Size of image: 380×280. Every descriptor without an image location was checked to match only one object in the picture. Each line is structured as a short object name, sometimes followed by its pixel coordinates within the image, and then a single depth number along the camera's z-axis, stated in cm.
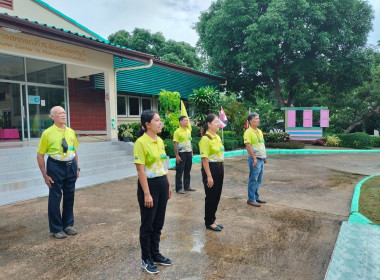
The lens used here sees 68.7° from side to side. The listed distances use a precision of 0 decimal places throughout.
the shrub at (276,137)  1673
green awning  1243
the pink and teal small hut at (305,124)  1780
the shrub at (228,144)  1385
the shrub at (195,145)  1171
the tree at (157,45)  2744
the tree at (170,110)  1095
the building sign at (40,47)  770
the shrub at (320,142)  1757
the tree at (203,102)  1349
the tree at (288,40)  1582
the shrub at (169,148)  1014
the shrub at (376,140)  1798
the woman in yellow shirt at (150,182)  278
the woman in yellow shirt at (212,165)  387
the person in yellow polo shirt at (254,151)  507
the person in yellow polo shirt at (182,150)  613
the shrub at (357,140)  1678
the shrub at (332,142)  1738
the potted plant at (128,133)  1095
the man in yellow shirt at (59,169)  368
